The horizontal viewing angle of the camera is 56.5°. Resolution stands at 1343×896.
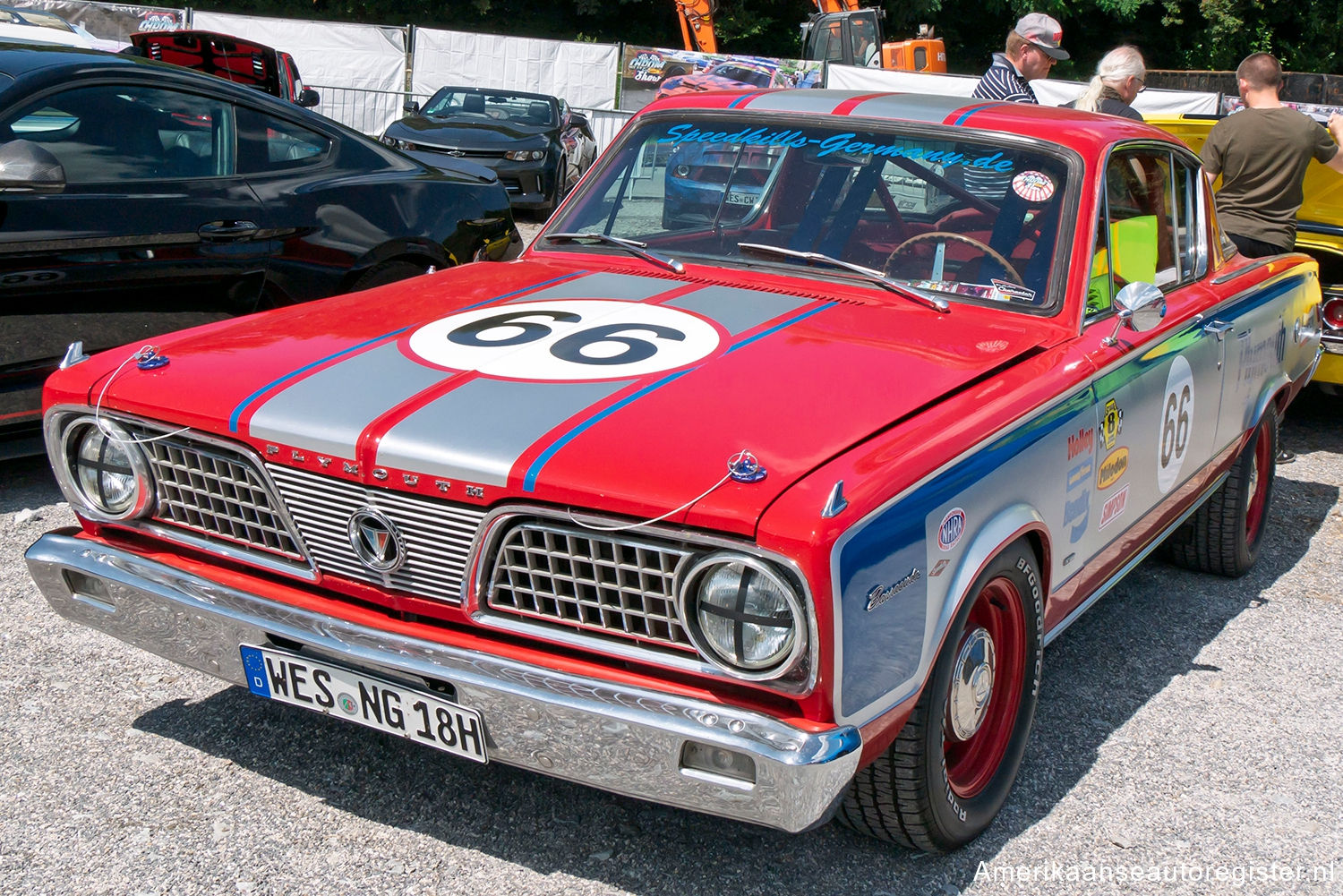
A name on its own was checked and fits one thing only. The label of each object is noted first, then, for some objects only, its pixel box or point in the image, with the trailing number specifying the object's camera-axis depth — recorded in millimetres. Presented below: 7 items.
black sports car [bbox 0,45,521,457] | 4430
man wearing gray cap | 6480
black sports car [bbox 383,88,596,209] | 12969
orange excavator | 20828
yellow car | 6301
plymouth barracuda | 2250
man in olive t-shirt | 6262
